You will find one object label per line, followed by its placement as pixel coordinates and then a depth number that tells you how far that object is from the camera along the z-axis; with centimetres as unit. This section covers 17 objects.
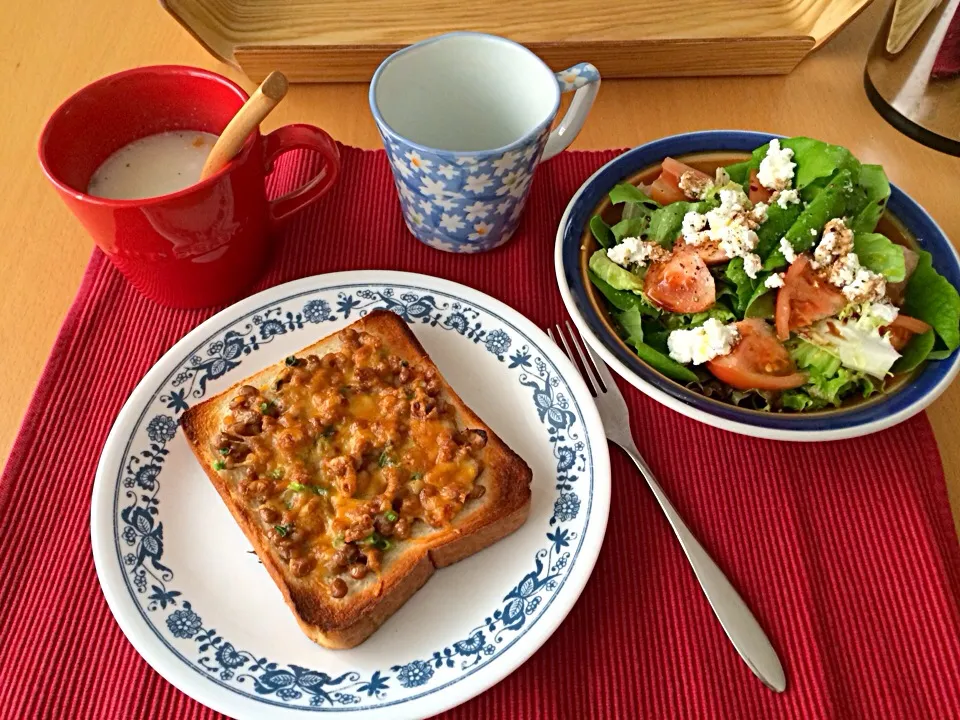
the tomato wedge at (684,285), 39
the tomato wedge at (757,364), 37
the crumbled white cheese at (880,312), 37
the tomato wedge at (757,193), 41
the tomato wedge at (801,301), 38
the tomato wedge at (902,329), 38
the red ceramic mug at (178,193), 36
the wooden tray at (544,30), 50
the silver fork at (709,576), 32
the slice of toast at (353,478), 33
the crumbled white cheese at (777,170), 41
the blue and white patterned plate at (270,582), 31
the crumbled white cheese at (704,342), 37
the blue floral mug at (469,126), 39
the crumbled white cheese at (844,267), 37
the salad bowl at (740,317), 35
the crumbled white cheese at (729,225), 39
